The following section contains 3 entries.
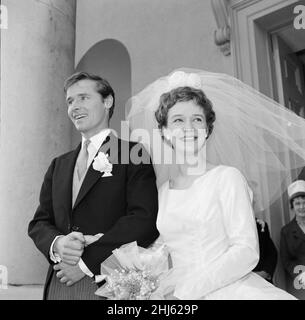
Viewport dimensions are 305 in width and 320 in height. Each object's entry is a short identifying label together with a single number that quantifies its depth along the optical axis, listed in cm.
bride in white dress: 161
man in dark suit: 175
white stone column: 275
